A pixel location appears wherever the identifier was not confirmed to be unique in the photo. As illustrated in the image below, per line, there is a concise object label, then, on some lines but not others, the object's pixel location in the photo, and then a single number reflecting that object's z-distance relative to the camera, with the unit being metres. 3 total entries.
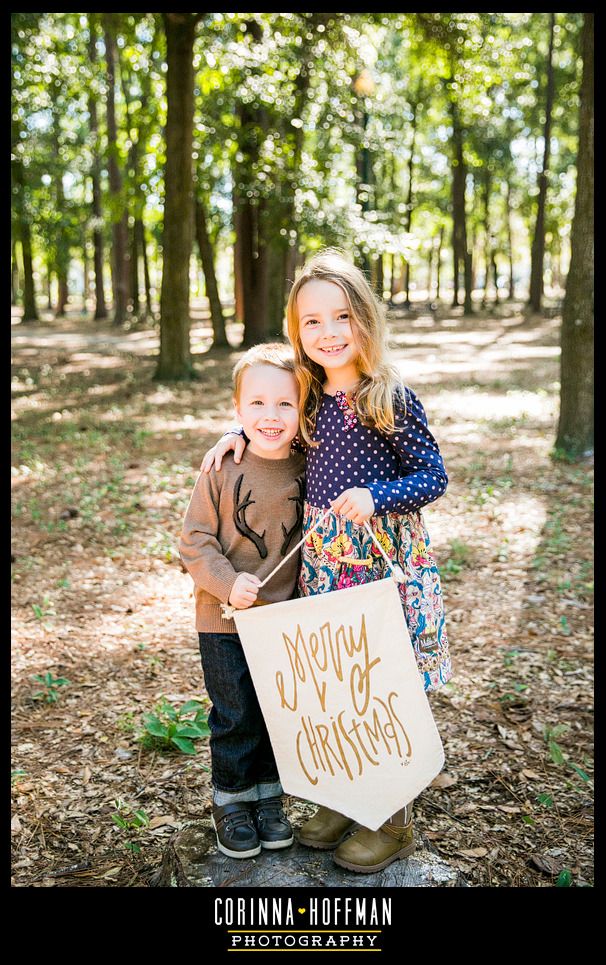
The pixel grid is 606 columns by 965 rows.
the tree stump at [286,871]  2.38
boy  2.43
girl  2.39
